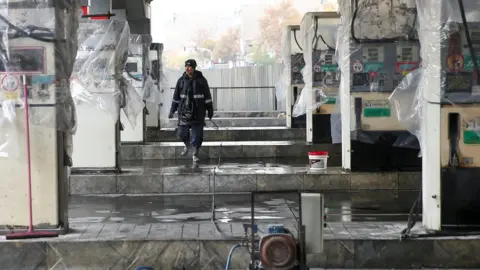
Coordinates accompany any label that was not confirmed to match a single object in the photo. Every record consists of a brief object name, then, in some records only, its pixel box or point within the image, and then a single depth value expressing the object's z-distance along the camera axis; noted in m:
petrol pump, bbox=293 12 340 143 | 15.18
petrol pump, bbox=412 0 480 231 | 7.52
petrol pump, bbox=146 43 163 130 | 18.91
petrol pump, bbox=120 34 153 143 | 16.33
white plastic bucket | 12.27
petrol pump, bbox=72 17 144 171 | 11.76
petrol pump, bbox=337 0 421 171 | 11.48
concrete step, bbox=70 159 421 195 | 11.76
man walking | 13.78
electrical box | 5.59
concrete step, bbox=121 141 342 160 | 15.55
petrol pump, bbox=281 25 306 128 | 19.02
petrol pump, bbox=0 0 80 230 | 7.58
